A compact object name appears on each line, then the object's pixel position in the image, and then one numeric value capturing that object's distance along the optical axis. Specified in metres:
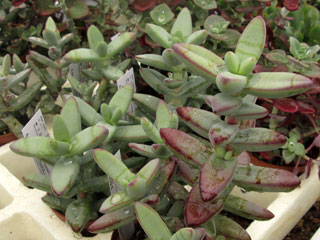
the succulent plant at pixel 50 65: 0.30
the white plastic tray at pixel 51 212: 0.25
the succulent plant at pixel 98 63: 0.26
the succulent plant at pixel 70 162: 0.19
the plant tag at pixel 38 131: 0.24
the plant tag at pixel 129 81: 0.26
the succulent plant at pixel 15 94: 0.30
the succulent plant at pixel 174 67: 0.24
